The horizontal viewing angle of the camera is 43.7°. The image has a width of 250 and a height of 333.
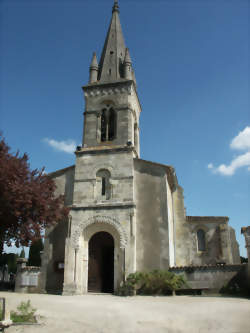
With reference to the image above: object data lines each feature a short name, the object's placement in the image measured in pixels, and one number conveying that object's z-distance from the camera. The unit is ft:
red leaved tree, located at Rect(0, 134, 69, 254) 42.96
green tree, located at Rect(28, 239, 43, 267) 91.71
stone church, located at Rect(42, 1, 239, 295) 56.90
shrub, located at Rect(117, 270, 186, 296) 51.11
